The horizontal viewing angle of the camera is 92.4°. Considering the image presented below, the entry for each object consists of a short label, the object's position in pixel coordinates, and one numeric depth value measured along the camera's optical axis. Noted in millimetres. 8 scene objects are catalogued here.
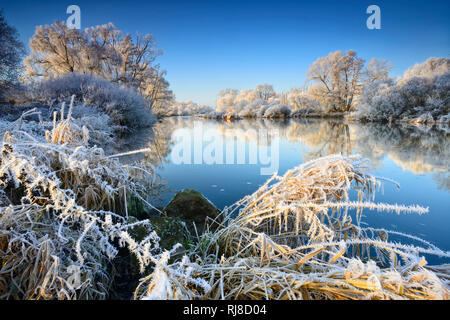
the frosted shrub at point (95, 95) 10266
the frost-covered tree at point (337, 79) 27578
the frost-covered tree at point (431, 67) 19255
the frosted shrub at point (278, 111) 32094
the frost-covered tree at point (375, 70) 27250
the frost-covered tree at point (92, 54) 16828
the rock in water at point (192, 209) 2293
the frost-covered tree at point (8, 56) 10125
